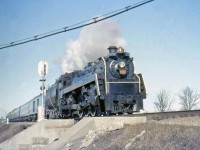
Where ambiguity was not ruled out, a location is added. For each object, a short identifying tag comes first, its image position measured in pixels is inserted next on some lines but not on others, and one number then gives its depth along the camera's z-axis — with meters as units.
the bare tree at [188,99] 64.88
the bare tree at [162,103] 68.01
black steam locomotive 15.45
